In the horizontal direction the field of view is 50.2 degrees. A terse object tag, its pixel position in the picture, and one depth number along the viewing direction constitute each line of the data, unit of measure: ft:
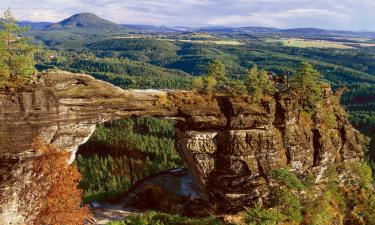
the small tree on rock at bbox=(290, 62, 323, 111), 165.68
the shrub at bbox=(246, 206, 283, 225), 140.46
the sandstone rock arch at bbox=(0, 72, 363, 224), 123.75
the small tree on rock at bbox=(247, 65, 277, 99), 157.58
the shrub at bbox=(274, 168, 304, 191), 154.40
